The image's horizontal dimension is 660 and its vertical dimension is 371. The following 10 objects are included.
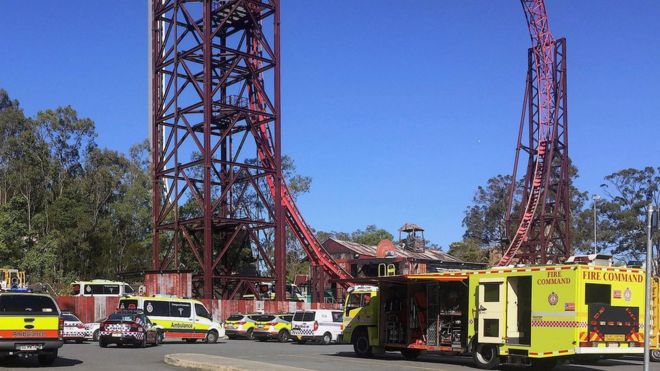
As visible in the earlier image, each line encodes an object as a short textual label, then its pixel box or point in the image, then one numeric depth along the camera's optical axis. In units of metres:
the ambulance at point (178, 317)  33.06
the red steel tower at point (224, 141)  48.44
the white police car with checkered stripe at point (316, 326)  37.25
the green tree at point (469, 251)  87.69
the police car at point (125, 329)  29.67
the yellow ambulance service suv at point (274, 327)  39.69
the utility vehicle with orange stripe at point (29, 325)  19.83
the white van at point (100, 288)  45.16
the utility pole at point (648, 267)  13.06
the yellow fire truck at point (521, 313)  20.02
